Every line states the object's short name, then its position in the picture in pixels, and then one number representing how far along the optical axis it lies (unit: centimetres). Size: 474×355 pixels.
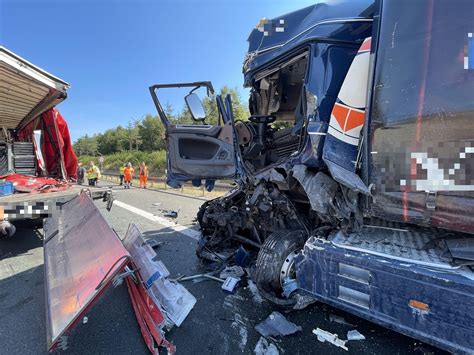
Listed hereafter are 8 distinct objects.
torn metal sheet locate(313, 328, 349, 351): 205
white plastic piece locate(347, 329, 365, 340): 212
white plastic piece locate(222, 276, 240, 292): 287
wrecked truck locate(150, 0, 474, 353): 154
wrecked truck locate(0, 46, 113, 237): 372
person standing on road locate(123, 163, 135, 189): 1490
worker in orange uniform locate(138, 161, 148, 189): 1490
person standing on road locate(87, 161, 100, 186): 1275
